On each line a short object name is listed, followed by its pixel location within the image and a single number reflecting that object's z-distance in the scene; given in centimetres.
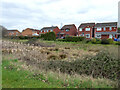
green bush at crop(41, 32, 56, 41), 2338
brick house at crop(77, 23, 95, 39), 3689
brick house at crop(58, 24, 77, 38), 4274
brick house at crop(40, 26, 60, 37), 4733
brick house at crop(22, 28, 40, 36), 5391
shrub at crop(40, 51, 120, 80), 397
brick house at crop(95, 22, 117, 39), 3345
